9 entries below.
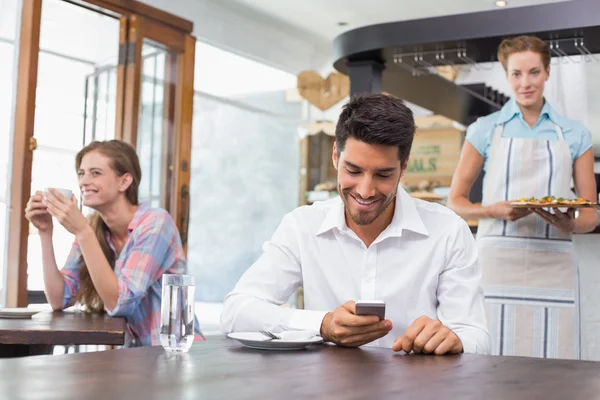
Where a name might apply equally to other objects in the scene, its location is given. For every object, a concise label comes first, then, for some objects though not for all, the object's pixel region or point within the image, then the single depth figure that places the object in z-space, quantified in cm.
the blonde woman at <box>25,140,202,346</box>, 276
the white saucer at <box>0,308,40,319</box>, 247
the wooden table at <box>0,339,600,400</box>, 111
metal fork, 168
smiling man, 198
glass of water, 157
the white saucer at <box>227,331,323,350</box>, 162
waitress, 313
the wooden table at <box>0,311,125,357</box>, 212
